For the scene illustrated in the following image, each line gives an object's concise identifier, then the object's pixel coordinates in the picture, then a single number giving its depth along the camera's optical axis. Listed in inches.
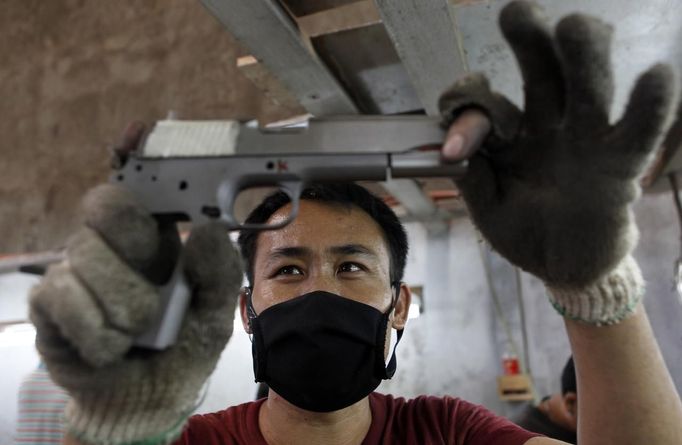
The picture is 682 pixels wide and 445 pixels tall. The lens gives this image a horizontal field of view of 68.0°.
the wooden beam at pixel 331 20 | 58.2
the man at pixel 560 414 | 97.7
